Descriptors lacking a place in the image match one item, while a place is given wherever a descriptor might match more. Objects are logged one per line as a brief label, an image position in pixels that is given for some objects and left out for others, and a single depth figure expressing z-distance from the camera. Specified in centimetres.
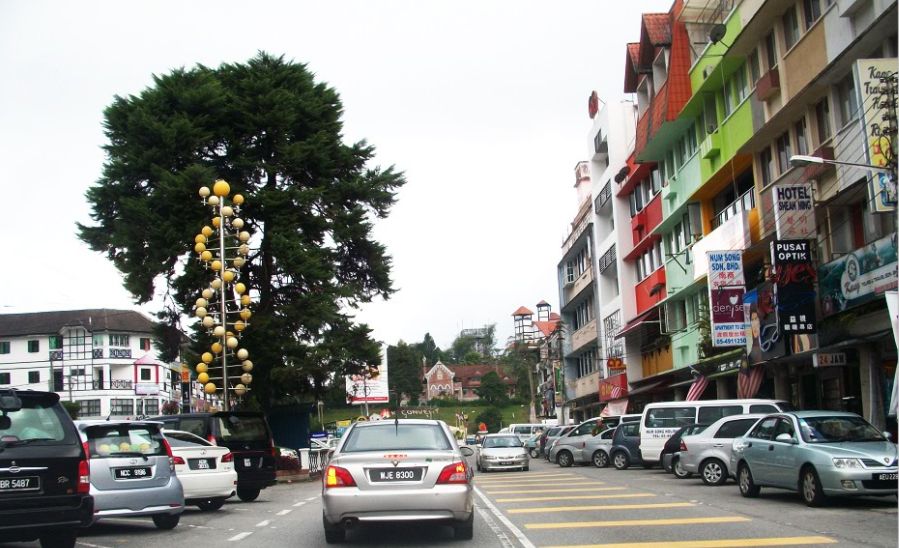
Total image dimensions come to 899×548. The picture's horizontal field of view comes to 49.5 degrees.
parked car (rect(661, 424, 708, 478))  2381
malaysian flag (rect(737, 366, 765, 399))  3125
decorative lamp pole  2945
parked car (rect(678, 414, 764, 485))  2134
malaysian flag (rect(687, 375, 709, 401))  3744
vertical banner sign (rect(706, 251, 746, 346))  3023
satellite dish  3097
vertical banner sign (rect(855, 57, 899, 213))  1955
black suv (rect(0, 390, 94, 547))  1018
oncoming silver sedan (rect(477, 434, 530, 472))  3400
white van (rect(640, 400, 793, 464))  2606
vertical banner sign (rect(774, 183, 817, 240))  2561
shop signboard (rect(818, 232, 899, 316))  2128
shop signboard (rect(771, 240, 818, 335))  2519
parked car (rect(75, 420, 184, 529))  1338
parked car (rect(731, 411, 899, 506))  1465
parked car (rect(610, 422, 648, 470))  3116
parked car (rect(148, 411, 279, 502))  2038
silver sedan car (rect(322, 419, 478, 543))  1108
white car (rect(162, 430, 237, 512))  1692
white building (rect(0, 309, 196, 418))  8481
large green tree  3588
